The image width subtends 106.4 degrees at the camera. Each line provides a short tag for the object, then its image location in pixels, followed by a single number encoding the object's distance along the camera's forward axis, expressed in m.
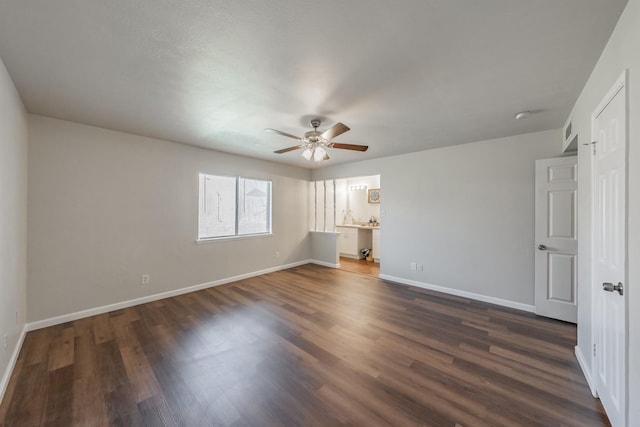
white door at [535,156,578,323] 2.89
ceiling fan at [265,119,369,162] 2.68
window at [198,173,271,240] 4.26
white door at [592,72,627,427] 1.34
